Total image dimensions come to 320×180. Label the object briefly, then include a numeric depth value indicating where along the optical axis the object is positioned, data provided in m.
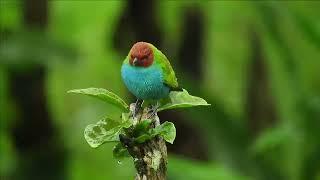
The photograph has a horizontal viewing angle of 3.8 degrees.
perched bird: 3.88
